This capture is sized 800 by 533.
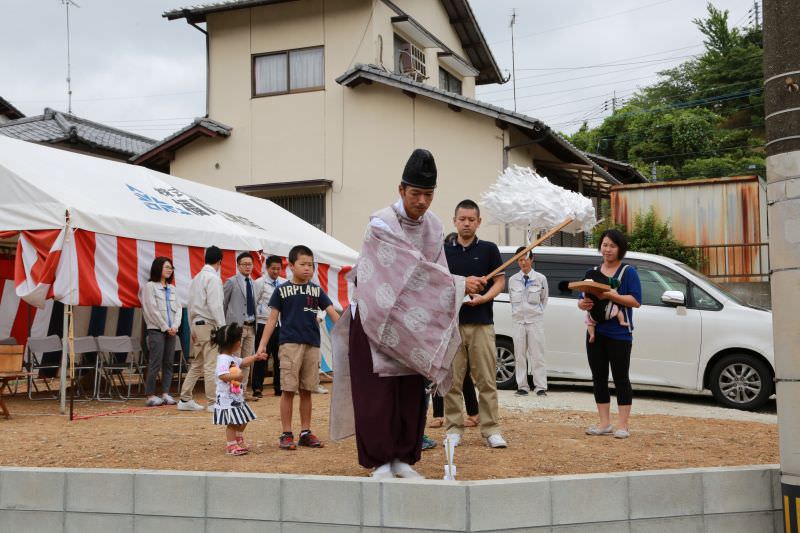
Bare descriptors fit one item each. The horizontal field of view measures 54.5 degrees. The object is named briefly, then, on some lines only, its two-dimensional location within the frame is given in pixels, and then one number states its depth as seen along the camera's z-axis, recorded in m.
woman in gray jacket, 9.35
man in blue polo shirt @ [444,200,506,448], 5.95
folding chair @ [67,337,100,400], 10.24
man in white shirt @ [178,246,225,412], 9.13
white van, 9.18
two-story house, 16.77
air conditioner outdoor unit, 18.59
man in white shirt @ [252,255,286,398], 10.44
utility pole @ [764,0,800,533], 4.12
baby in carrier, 6.29
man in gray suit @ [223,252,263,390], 9.98
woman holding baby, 6.29
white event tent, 8.45
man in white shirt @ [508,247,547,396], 10.06
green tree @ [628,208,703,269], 17.61
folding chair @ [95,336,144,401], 10.39
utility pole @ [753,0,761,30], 40.34
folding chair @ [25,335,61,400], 10.81
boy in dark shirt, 6.06
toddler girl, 5.82
